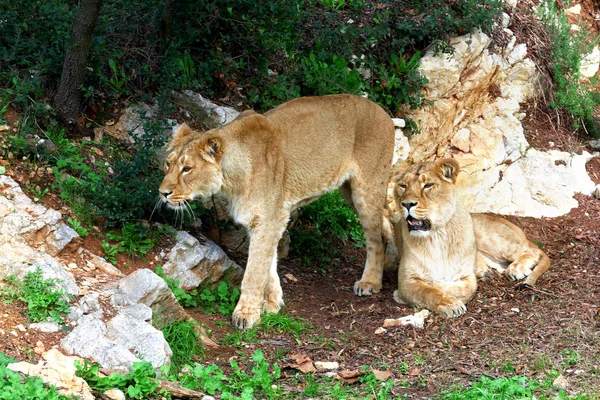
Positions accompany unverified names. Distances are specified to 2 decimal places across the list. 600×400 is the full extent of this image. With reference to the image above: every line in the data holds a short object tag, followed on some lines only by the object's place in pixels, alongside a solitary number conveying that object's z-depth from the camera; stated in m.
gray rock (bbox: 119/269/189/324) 12.25
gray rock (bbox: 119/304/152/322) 11.72
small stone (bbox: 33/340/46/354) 10.26
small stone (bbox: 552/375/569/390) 10.52
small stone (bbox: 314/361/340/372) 11.92
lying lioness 14.45
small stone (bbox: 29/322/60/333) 10.75
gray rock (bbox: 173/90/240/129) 17.27
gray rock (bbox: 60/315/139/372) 10.40
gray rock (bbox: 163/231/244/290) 14.14
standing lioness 13.55
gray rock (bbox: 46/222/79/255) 12.83
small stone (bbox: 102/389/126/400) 9.64
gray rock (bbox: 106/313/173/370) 10.99
